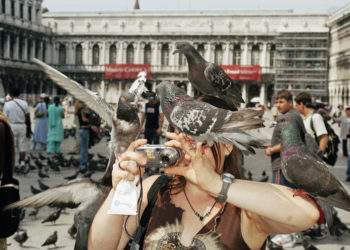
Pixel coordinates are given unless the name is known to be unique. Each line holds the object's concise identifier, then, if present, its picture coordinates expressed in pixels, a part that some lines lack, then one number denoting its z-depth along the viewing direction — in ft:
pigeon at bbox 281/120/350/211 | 4.82
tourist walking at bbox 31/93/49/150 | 34.09
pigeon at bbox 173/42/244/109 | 7.38
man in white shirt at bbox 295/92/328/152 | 15.06
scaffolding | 122.31
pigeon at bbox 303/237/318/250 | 11.33
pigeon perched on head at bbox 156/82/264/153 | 4.55
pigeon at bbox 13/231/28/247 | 12.48
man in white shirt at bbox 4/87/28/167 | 24.27
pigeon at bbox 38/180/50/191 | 17.72
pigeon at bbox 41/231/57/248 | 12.33
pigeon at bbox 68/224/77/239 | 12.98
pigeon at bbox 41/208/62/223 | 14.46
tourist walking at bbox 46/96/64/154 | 31.89
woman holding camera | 4.40
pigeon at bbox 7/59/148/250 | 4.89
